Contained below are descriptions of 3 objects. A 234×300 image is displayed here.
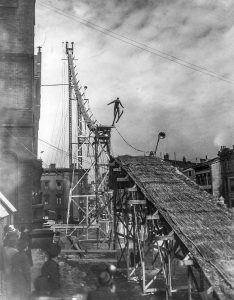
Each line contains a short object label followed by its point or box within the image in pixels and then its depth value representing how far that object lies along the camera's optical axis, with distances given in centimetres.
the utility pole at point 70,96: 4222
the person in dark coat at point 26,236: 1345
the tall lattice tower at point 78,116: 3466
